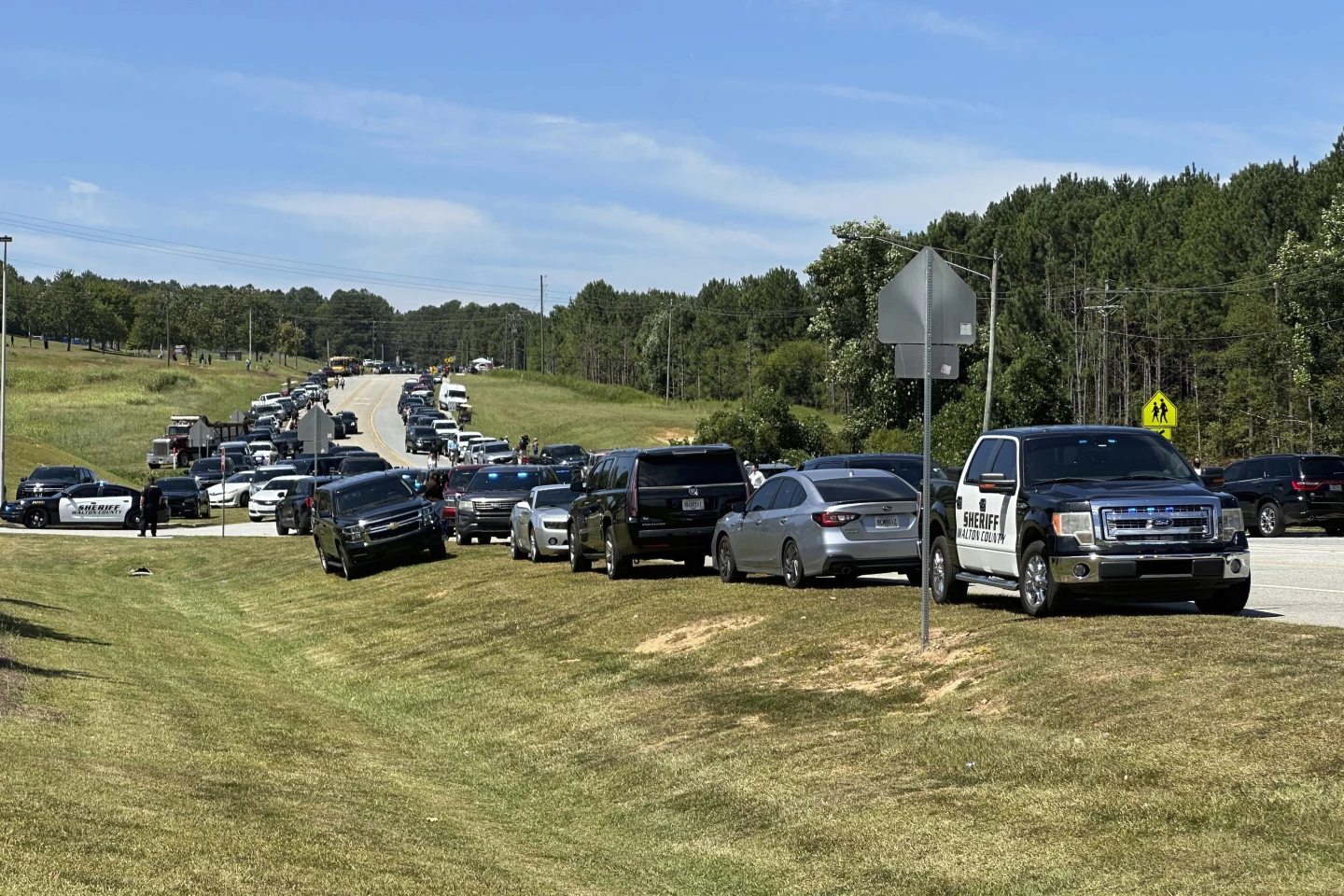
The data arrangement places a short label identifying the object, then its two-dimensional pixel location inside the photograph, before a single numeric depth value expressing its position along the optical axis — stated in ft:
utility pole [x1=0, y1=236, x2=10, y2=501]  216.74
